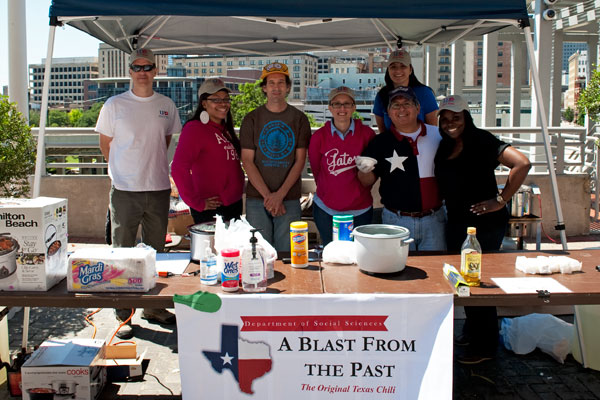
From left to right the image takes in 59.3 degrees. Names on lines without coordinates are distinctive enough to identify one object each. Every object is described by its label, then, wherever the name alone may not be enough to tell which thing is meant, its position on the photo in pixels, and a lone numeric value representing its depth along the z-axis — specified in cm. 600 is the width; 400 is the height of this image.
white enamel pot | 283
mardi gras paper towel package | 272
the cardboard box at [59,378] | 309
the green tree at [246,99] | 8469
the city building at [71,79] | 19600
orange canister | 302
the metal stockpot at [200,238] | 304
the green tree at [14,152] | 454
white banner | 262
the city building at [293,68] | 17662
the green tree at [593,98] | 818
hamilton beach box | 269
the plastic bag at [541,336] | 379
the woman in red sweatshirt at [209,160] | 397
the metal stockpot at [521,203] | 555
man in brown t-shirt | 394
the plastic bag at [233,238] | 282
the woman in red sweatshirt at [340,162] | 380
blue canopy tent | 315
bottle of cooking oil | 275
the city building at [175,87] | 12580
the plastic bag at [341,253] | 312
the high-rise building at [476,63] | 14785
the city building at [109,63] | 18412
